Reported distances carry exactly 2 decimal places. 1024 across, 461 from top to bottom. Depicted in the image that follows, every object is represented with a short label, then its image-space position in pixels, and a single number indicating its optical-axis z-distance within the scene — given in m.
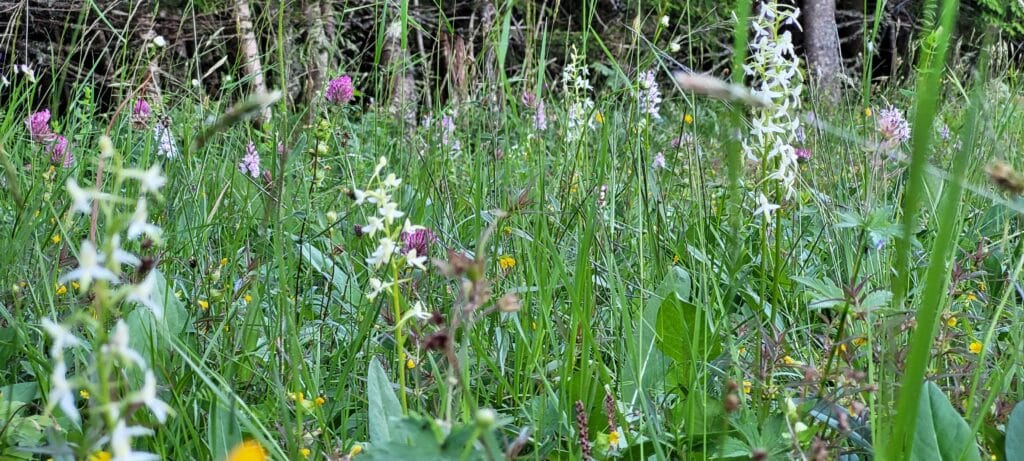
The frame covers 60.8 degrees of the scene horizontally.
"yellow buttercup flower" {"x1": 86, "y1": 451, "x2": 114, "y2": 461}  0.67
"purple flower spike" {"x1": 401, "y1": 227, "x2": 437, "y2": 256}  1.35
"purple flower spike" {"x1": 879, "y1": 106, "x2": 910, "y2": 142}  2.20
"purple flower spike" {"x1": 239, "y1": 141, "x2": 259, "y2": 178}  2.40
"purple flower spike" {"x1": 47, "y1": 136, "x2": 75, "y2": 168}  2.37
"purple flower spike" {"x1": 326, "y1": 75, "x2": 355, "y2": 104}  2.39
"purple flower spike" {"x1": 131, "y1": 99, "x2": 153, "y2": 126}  2.38
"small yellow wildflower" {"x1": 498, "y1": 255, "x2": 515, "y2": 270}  1.63
